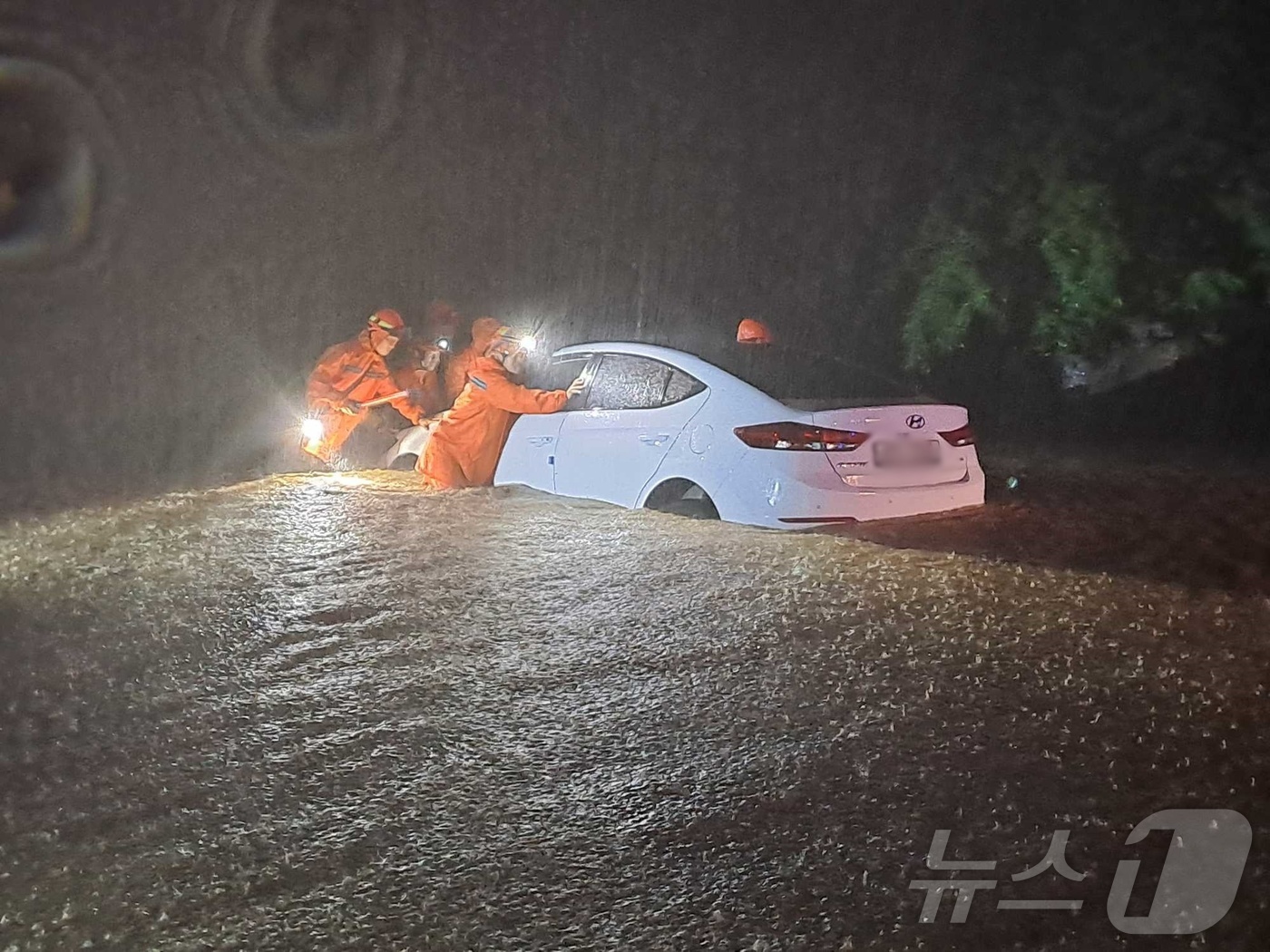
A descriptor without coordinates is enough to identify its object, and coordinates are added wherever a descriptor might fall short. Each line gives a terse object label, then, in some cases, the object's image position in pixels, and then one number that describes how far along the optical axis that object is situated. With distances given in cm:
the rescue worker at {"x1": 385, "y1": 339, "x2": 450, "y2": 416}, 1010
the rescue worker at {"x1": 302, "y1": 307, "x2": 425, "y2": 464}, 1025
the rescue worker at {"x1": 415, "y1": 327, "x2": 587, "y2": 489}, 827
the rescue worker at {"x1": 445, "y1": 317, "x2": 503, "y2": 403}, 883
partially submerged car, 679
